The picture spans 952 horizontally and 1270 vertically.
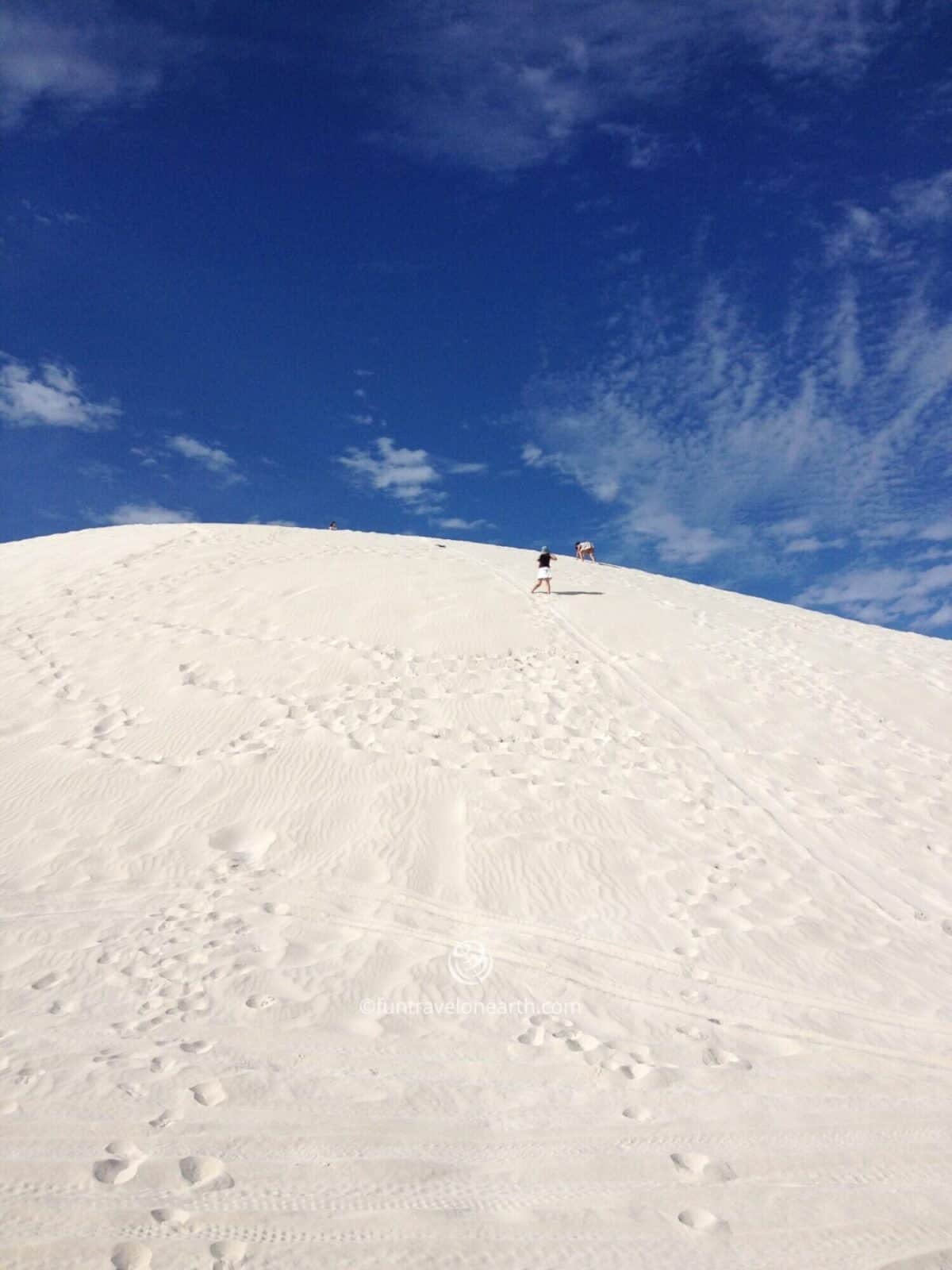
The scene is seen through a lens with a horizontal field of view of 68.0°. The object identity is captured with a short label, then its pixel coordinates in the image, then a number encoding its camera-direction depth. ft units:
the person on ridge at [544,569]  55.67
